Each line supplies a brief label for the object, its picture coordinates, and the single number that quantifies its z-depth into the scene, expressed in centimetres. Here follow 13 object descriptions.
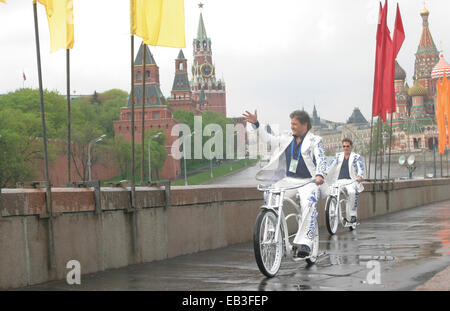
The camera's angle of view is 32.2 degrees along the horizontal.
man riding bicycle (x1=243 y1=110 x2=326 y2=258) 827
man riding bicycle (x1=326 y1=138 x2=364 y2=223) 1416
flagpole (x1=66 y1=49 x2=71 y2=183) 926
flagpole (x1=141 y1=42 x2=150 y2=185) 960
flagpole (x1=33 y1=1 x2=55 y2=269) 745
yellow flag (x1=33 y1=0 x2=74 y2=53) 877
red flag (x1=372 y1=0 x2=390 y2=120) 2048
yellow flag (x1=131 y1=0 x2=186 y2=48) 991
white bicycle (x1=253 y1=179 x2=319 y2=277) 721
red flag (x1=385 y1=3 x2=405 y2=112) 2061
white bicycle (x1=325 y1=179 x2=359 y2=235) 1311
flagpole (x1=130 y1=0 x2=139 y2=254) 888
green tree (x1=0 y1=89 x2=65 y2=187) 6656
